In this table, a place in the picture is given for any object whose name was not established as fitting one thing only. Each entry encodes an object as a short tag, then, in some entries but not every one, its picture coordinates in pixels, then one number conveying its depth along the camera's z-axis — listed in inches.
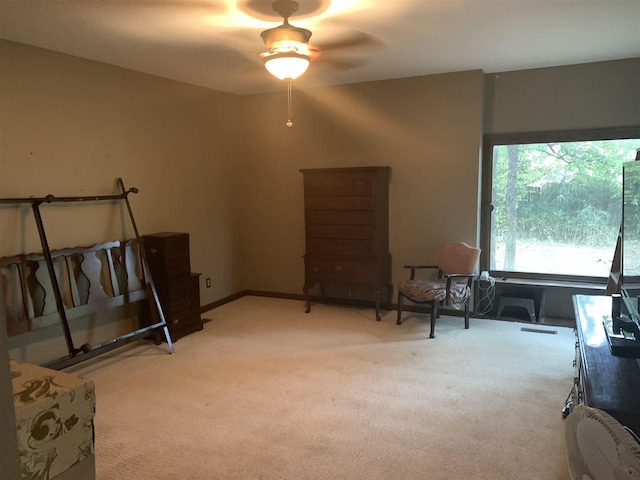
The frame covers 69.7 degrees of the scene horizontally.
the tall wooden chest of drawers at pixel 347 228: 175.6
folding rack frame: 122.1
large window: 163.6
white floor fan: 34.1
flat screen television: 80.0
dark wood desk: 58.5
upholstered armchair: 157.0
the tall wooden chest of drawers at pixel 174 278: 155.8
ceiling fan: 111.1
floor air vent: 159.0
